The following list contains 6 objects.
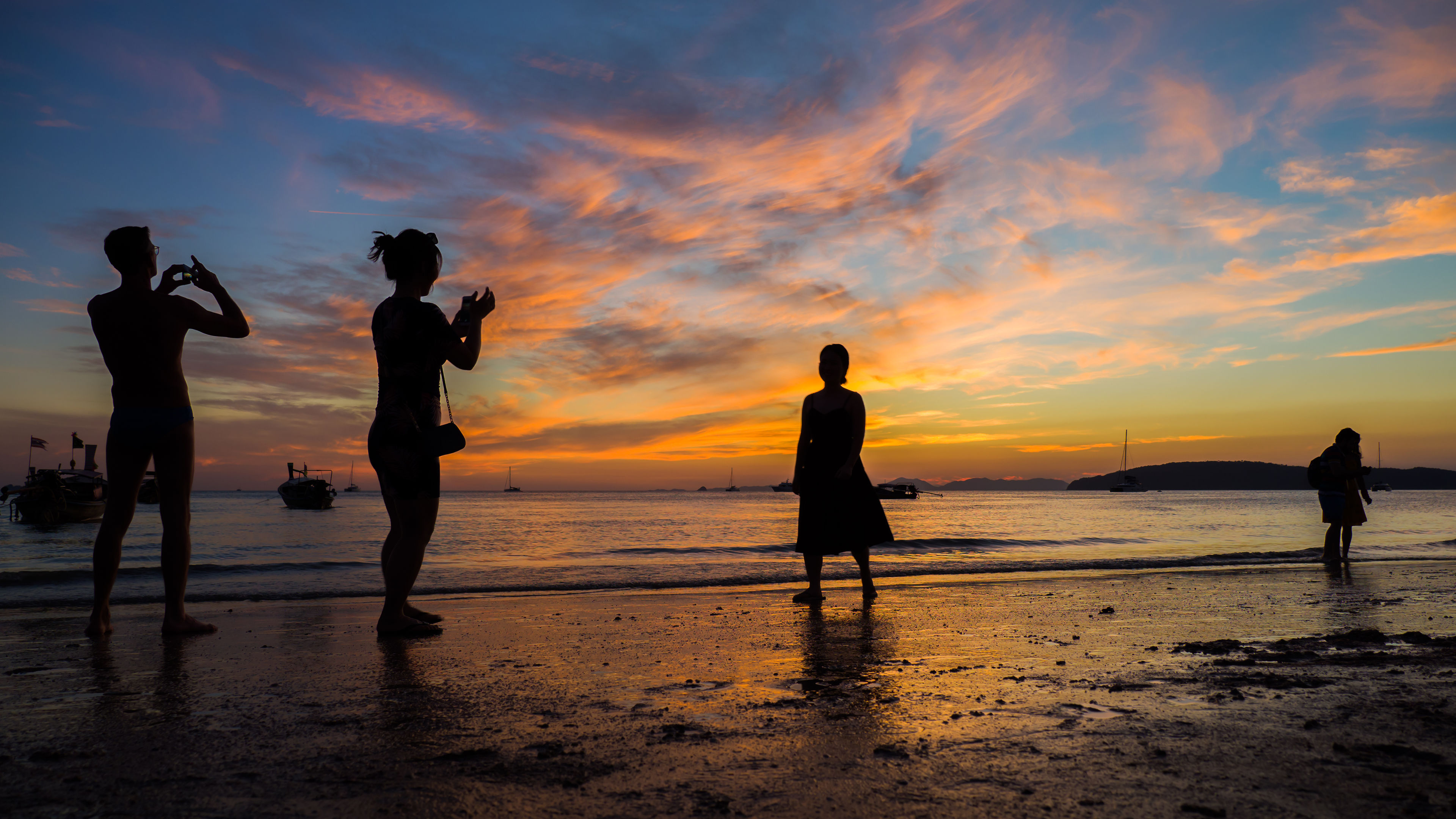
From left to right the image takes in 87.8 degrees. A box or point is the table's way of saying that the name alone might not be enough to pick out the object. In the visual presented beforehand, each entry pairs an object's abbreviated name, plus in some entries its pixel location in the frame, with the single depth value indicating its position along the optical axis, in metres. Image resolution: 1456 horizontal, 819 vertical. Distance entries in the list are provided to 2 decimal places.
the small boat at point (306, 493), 73.62
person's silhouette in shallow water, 11.09
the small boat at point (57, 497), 41.38
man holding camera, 4.48
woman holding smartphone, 4.44
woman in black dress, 6.39
